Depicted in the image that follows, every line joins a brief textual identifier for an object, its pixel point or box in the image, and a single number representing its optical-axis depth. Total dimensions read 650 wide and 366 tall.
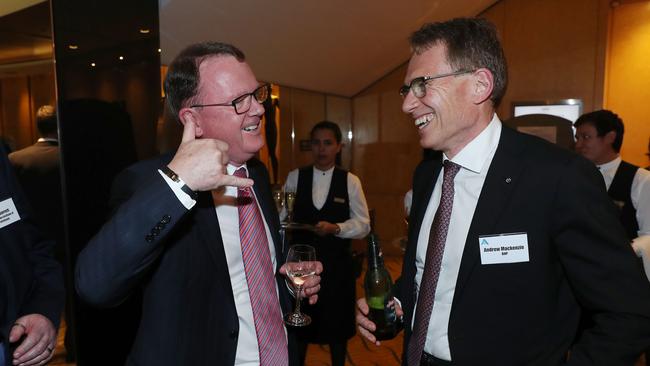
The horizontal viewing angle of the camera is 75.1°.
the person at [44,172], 2.38
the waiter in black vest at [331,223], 3.43
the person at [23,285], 1.44
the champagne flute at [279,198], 3.32
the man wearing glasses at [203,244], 1.09
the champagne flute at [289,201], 3.40
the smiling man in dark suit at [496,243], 1.21
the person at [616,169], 2.98
